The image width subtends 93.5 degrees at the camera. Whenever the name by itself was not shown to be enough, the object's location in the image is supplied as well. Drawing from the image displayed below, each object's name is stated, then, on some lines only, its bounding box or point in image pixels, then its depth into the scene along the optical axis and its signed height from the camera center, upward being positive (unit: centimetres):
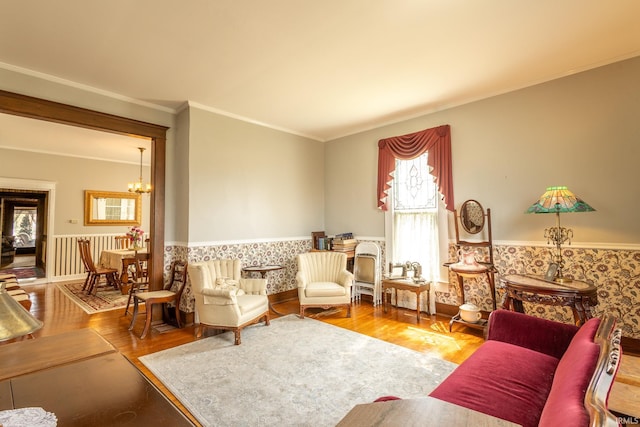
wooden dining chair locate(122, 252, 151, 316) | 441 -80
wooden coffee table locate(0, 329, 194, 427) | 85 -52
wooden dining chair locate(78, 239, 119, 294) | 565 -76
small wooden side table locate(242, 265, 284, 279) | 433 -60
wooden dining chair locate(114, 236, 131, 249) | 702 -31
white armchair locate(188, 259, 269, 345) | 334 -82
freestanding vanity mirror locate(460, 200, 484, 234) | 391 +10
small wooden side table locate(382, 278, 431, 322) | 404 -84
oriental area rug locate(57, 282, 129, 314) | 475 -121
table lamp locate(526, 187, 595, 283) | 282 +17
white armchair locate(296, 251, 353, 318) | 416 -80
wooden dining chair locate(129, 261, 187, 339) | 360 -83
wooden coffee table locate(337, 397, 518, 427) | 83 -55
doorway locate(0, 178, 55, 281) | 651 +13
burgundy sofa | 85 -79
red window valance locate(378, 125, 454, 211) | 421 +108
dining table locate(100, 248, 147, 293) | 555 -59
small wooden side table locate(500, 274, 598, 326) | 261 -64
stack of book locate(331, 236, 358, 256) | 511 -32
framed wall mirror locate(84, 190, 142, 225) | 718 +54
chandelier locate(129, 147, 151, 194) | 595 +82
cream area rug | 213 -129
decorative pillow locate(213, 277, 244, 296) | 365 -71
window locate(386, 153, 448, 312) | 434 +8
